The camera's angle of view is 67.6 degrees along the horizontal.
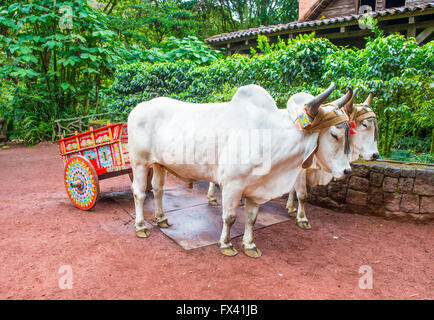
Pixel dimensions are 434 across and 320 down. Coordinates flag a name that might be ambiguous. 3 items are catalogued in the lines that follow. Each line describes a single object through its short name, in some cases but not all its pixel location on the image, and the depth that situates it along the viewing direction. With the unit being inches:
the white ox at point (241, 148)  120.9
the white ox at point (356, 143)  149.3
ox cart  168.7
